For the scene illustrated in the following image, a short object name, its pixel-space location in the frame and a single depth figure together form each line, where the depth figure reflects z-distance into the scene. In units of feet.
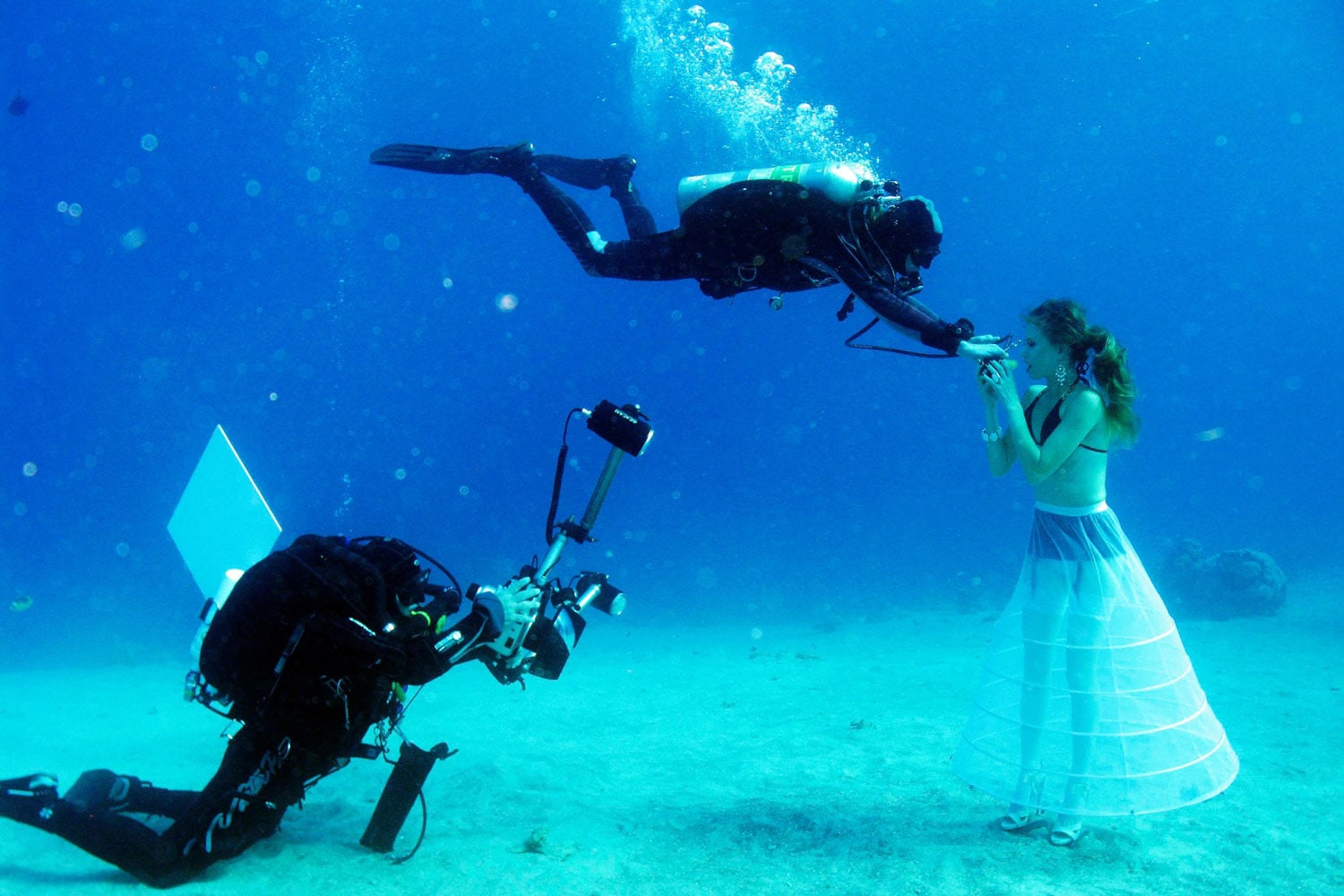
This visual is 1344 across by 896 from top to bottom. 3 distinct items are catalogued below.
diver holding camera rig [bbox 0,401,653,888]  9.23
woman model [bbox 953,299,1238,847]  10.93
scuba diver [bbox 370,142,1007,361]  12.21
